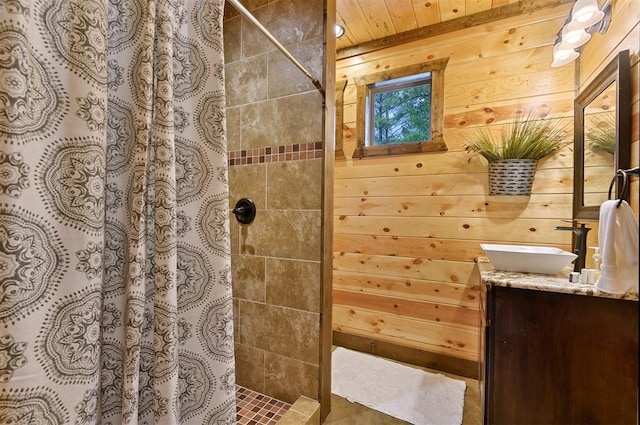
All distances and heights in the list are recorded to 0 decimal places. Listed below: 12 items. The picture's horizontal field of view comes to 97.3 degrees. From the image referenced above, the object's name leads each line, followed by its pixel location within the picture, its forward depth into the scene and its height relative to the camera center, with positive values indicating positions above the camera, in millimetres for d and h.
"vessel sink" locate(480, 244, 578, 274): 1291 -224
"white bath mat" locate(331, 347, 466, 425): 1689 -1192
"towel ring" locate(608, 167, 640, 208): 591 +99
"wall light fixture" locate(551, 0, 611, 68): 1369 +971
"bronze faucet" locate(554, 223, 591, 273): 1339 -166
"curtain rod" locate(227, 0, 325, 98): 959 +701
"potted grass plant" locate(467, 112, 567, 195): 1805 +415
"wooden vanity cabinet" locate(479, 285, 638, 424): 1018 -575
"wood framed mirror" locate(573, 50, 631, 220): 1189 +388
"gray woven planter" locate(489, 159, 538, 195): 1829 +253
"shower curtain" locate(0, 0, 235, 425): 516 -11
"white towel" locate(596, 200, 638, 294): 512 -68
